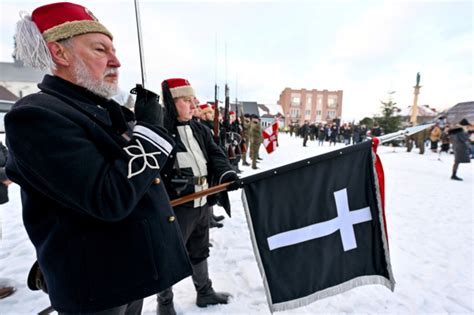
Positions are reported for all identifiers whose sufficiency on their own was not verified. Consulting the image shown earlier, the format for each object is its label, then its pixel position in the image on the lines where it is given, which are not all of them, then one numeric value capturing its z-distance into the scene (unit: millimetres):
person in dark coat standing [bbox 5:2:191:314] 863
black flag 1722
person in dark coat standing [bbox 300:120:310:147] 18934
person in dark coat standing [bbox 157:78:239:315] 2010
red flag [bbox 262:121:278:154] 8953
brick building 68625
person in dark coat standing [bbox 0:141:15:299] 2252
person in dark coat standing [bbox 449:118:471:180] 7512
